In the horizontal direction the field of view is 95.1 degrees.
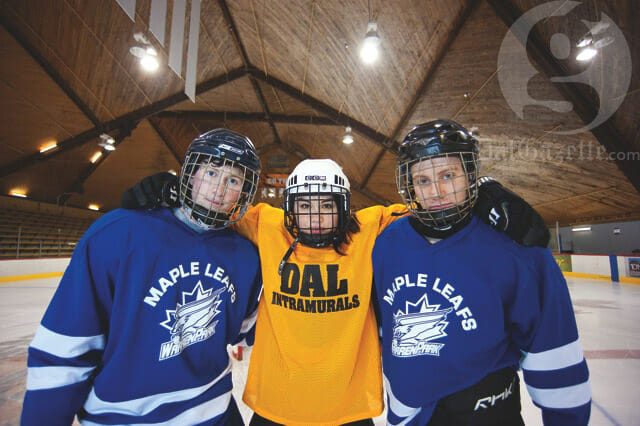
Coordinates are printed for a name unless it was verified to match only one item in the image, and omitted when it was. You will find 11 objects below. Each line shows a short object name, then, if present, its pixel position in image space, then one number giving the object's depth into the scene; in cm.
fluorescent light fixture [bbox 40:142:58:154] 1165
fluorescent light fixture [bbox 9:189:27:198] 1317
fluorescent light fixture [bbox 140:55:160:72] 688
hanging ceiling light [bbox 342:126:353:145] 1065
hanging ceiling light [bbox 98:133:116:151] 1116
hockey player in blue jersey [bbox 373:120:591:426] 105
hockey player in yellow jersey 128
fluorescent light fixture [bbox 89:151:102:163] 1343
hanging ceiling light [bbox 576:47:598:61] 521
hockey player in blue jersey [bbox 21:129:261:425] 102
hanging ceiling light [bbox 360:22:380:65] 566
